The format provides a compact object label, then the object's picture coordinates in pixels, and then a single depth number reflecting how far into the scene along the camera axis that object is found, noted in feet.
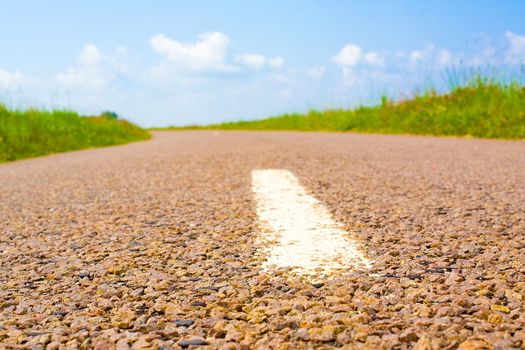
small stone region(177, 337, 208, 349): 1.46
